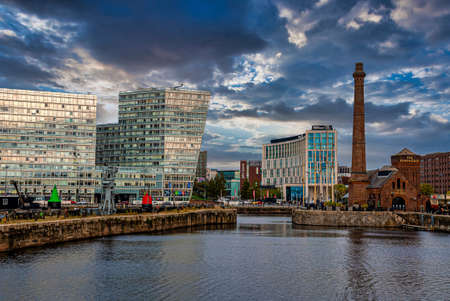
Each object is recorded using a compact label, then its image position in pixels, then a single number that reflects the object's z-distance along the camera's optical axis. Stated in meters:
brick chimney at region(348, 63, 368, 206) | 123.62
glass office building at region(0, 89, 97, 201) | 179.50
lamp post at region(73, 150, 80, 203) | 187.56
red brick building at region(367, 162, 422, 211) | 125.00
